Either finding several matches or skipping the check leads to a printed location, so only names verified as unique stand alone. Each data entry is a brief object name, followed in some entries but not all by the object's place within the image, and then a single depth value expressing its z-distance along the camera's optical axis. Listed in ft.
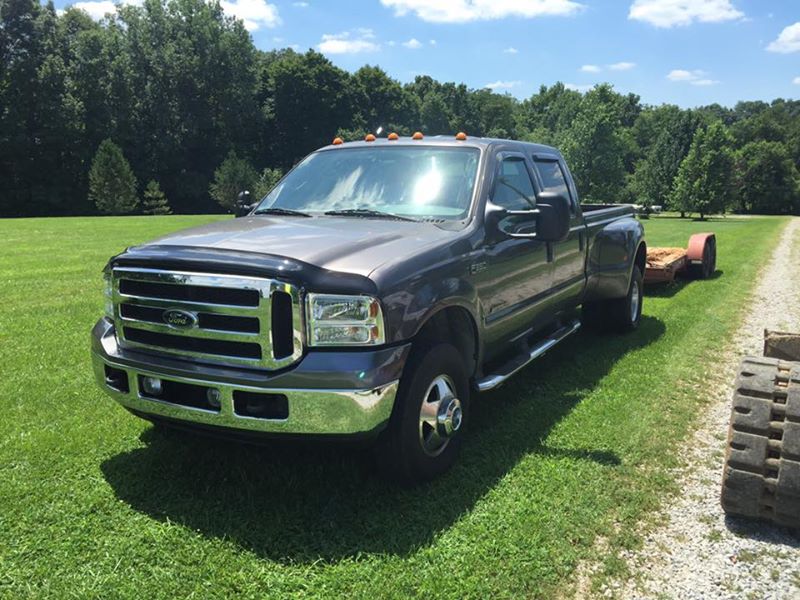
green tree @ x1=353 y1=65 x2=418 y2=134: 249.96
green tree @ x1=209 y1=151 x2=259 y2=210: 173.06
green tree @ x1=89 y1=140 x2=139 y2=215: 152.56
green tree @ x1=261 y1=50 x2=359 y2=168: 236.22
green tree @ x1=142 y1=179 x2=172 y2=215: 161.17
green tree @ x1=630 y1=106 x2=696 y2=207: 207.82
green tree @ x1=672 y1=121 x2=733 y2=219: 169.48
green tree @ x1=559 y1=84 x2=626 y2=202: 191.21
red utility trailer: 35.22
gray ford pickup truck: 10.46
